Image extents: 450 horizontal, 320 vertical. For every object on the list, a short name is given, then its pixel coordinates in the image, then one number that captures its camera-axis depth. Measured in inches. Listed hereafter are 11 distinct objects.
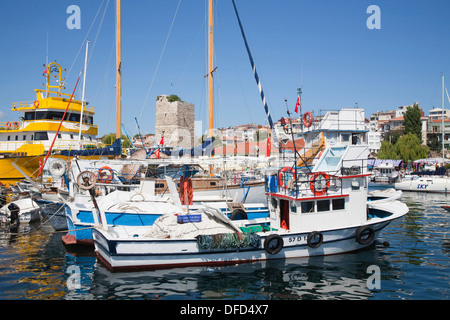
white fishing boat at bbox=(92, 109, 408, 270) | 461.7
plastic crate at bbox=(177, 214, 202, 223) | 506.3
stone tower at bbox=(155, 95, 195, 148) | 2637.8
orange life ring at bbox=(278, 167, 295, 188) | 549.6
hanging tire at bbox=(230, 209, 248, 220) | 611.4
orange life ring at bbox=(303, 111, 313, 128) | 648.4
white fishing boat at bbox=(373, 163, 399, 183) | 1952.5
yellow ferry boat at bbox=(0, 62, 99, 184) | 1147.9
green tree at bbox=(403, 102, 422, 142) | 2534.4
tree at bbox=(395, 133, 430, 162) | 2314.2
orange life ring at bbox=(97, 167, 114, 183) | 740.6
